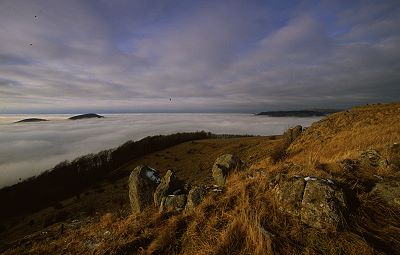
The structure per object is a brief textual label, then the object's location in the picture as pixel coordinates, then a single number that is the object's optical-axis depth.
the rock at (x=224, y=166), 9.84
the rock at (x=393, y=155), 6.87
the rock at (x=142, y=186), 9.68
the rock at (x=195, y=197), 6.65
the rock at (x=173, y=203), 7.34
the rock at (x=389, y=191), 4.87
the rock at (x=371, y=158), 7.33
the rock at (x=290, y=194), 4.86
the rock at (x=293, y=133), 29.19
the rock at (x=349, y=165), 6.73
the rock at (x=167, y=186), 8.95
